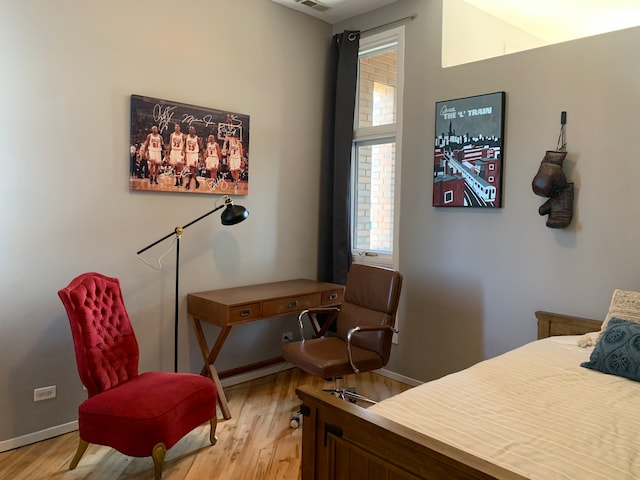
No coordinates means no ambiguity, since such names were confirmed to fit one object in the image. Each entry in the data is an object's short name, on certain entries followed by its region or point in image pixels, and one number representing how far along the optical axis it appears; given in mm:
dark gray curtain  4164
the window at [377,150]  3963
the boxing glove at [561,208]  2945
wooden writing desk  3178
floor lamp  3224
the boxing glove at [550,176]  2912
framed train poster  3275
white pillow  2448
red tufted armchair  2354
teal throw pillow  2131
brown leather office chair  3021
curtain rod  3762
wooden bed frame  1303
